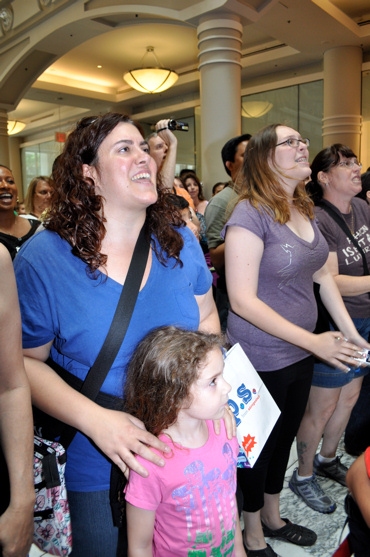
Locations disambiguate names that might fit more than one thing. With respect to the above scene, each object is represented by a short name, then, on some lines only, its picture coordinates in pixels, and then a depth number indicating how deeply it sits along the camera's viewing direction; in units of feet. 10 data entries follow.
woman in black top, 9.94
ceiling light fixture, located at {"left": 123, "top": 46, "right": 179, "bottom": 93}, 26.30
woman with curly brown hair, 3.41
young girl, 3.49
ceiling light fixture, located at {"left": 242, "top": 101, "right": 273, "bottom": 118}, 31.58
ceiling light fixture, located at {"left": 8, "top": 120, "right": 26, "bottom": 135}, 40.27
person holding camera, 7.23
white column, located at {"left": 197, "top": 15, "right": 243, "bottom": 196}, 17.47
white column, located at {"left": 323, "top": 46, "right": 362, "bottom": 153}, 24.58
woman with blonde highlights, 5.10
